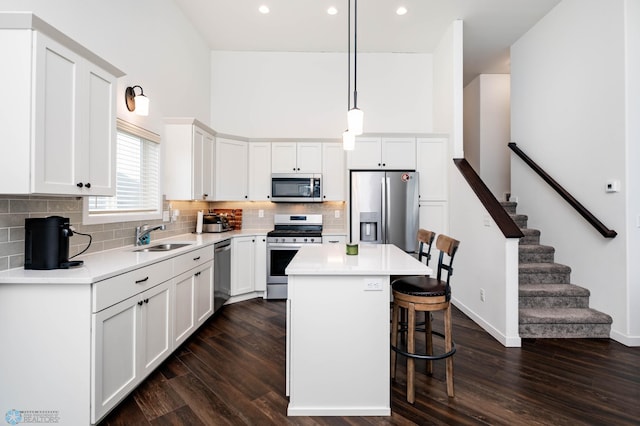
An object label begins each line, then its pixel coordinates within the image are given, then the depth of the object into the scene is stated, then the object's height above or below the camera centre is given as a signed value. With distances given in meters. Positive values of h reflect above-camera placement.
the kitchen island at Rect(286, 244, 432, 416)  1.80 -0.80
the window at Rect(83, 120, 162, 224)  2.46 +0.30
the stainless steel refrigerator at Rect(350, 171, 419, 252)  3.93 +0.09
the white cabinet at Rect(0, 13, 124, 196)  1.52 +0.58
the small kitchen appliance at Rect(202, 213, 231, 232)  4.04 -0.13
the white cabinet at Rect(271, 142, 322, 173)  4.37 +0.88
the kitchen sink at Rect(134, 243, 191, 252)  2.77 -0.33
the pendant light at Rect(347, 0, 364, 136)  2.05 +0.68
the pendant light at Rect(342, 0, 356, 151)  2.40 +0.63
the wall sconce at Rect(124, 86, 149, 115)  2.65 +1.04
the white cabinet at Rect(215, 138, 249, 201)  4.11 +0.64
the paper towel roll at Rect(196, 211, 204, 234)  3.89 -0.14
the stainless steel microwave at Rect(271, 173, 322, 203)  4.29 +0.40
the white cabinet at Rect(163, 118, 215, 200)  3.38 +0.66
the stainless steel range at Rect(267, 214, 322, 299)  3.96 -0.54
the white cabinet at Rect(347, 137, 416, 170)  4.14 +0.89
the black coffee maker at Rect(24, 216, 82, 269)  1.74 -0.18
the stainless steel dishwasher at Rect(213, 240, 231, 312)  3.31 -0.72
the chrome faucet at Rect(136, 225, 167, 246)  2.79 -0.20
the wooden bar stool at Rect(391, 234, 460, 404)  1.91 -0.60
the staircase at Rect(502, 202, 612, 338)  2.86 -0.92
